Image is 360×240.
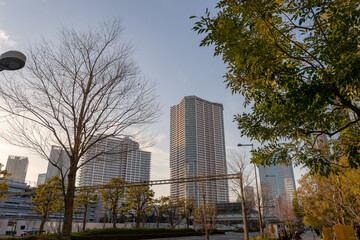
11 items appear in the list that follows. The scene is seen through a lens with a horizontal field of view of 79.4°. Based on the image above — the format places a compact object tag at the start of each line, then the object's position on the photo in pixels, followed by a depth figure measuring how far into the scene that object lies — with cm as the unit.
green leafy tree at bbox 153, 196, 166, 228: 4066
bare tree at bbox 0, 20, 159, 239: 825
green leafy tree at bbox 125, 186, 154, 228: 3200
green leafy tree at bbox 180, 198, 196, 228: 4265
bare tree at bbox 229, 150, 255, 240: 1549
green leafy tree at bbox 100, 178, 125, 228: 3003
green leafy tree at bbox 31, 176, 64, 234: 2477
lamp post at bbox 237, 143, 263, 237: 2041
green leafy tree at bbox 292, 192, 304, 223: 5369
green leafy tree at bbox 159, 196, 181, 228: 4109
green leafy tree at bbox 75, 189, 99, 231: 2962
